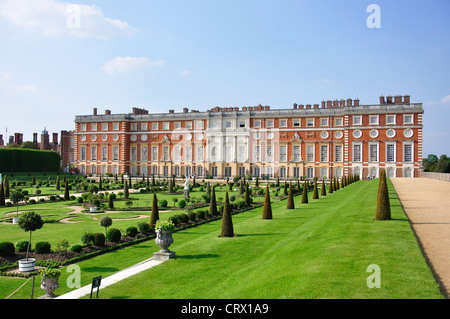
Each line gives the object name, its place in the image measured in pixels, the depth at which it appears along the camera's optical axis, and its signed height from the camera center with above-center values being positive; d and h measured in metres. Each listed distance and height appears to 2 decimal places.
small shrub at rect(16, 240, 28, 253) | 13.55 -2.94
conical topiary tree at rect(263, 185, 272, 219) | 19.38 -2.31
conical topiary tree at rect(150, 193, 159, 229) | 17.97 -2.37
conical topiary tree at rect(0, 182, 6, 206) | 28.05 -2.65
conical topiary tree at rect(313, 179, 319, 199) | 29.40 -2.25
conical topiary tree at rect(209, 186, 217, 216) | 22.39 -2.52
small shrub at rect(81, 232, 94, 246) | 14.16 -2.79
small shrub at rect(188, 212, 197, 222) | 20.31 -2.76
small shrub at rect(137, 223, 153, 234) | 16.83 -2.82
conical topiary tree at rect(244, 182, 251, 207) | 27.83 -2.52
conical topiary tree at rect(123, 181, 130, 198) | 33.06 -2.47
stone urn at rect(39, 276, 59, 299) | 8.98 -2.86
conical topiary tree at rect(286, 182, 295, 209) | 23.58 -2.37
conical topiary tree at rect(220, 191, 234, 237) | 15.28 -2.39
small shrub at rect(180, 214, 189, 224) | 19.59 -2.79
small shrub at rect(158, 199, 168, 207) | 26.75 -2.75
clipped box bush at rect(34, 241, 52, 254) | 13.05 -2.88
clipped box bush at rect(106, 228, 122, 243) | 14.94 -2.80
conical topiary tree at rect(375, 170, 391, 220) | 13.68 -1.39
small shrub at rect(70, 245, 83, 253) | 13.30 -2.95
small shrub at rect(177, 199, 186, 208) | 26.59 -2.78
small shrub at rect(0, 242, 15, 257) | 12.65 -2.87
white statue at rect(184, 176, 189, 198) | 32.62 -2.26
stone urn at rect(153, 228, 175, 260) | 12.32 -2.52
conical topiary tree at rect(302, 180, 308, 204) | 26.45 -2.24
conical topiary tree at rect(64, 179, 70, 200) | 31.99 -2.57
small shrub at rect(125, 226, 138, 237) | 15.97 -2.83
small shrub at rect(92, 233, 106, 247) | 14.23 -2.84
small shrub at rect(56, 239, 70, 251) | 13.16 -2.87
